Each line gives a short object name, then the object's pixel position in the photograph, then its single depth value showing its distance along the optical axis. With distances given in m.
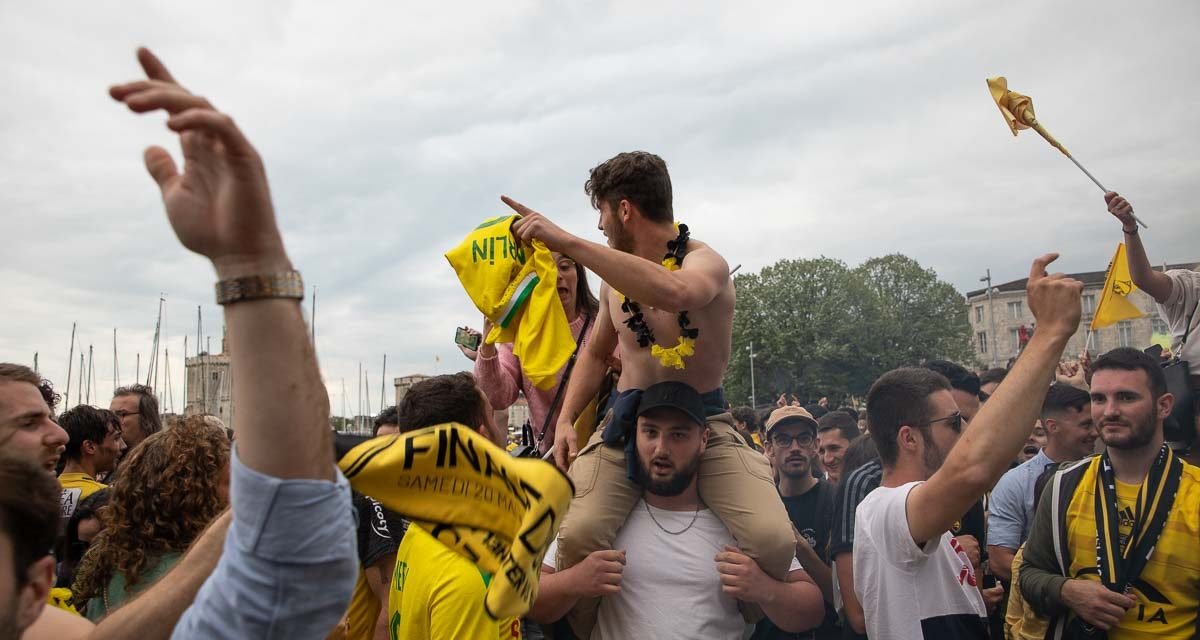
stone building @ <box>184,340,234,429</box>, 51.69
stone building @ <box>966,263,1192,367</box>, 64.00
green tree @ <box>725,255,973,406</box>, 61.59
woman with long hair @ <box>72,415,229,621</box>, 3.33
